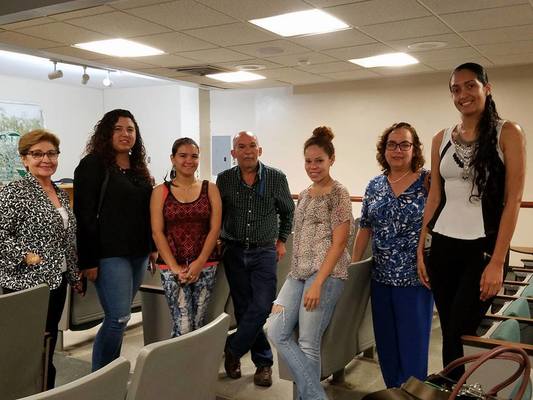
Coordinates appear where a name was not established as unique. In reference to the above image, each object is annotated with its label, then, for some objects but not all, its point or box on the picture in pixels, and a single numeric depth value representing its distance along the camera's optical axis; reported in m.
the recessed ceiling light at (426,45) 4.73
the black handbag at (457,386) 1.13
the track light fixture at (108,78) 7.60
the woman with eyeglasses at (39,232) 2.19
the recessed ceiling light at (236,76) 6.39
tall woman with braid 1.66
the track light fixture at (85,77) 6.90
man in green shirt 2.70
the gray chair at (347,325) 2.33
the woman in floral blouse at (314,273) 2.25
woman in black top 2.46
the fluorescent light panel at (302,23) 3.83
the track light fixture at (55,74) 6.73
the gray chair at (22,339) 1.74
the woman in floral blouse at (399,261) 2.23
